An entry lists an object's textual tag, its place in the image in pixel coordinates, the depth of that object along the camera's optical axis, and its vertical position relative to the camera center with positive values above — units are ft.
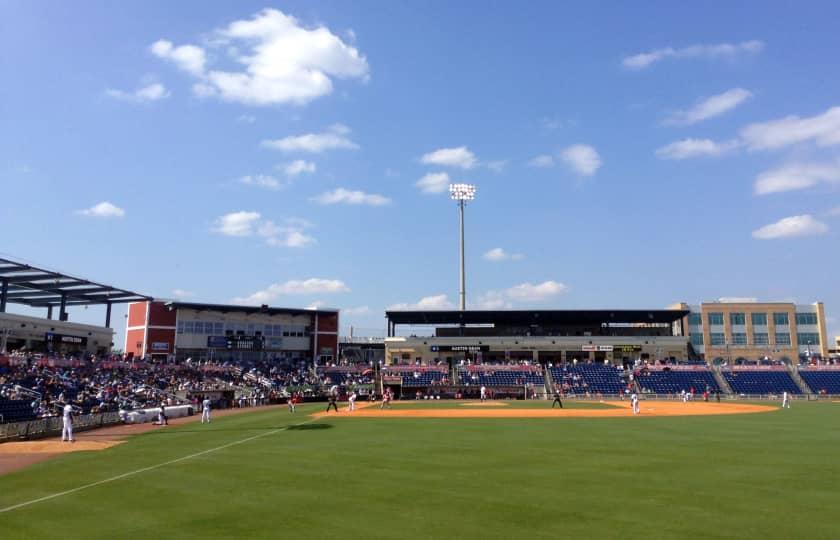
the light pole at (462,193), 333.83 +90.51
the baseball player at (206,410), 134.92 -15.69
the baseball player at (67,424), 100.95 -14.38
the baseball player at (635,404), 151.74 -14.60
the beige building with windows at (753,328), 318.04 +12.40
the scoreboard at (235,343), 282.36 +0.68
